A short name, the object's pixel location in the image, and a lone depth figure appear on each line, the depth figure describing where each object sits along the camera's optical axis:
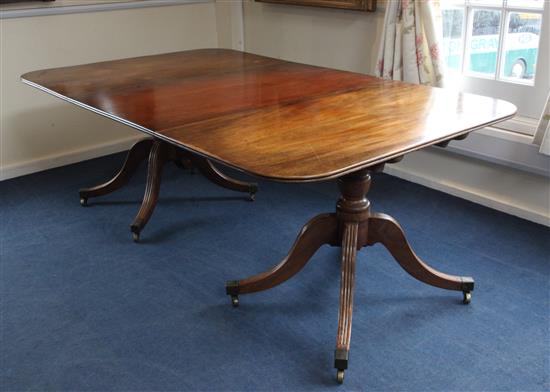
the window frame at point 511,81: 2.25
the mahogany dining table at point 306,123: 1.39
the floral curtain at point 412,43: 2.46
